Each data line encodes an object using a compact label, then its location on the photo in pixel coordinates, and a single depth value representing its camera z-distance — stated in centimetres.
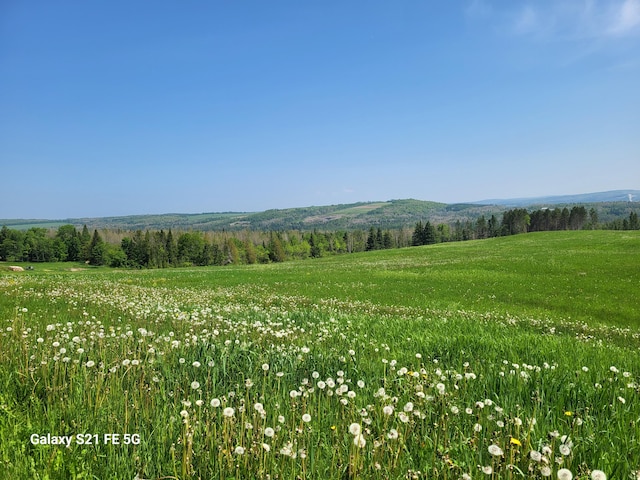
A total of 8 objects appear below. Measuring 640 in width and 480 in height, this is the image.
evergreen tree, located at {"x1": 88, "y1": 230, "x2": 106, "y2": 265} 13325
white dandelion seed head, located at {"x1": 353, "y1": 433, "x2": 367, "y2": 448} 271
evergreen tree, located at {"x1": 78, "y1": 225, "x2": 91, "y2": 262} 13875
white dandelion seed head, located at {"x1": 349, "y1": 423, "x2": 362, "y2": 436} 277
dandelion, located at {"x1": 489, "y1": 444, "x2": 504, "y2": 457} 234
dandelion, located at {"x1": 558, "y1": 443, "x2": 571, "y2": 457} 253
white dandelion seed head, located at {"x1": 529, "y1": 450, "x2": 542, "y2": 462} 235
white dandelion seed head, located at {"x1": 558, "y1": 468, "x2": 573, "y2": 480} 215
